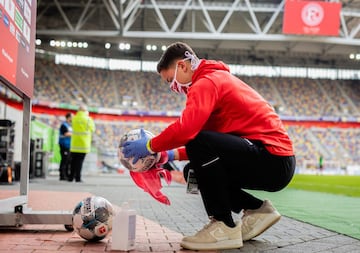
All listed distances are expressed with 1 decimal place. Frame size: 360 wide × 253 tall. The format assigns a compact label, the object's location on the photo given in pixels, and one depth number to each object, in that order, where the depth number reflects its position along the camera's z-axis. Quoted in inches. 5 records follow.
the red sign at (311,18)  989.8
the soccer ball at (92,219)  110.3
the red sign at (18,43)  116.0
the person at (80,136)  411.8
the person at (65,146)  468.4
